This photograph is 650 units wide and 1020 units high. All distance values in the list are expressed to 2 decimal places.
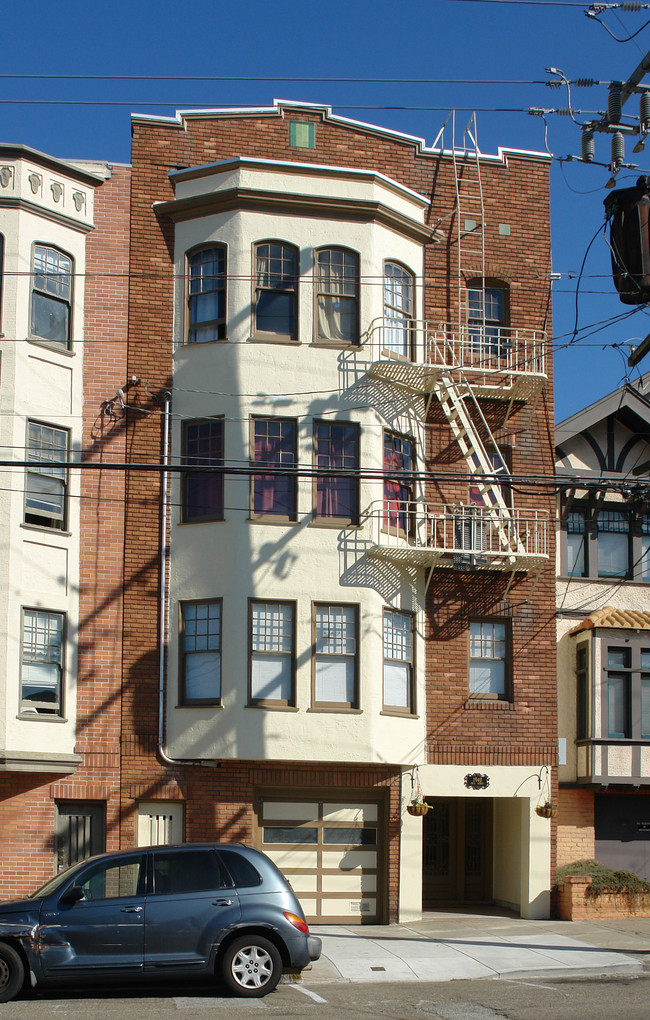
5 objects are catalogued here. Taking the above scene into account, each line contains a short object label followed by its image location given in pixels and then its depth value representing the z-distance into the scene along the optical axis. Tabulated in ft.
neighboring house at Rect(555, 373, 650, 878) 72.54
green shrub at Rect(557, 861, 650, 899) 68.13
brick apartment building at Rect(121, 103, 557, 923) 66.49
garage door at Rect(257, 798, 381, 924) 66.69
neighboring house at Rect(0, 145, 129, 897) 64.85
